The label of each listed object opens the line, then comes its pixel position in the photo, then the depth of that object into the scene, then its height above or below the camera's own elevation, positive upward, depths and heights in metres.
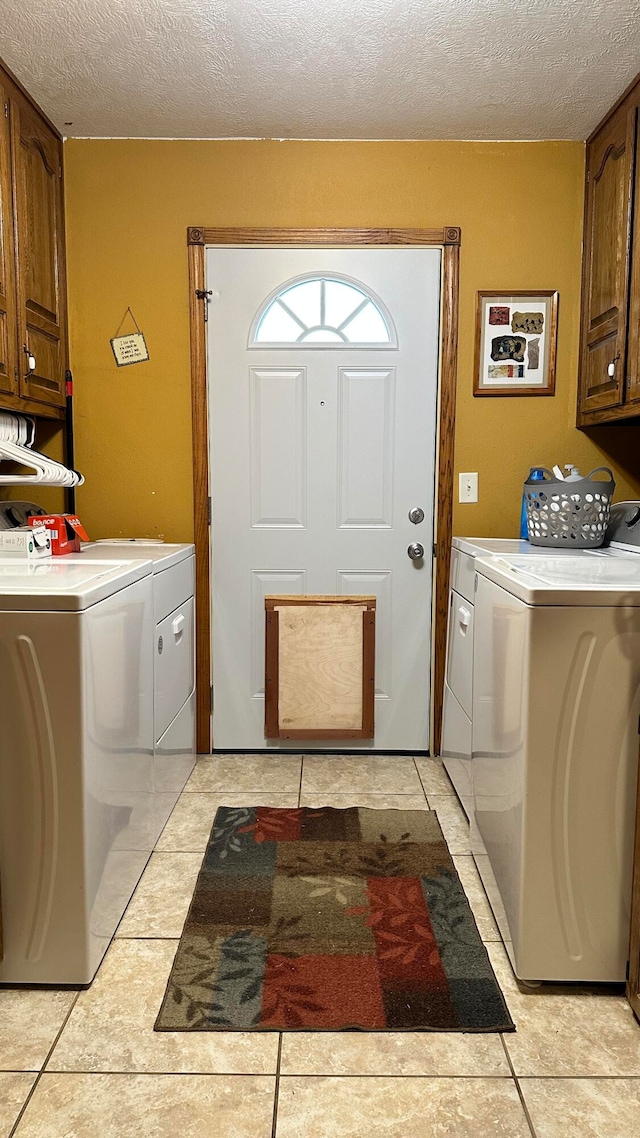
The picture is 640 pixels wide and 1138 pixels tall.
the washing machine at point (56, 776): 1.69 -0.62
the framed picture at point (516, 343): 3.10 +0.57
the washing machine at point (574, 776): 1.71 -0.61
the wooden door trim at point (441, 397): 3.06 +0.36
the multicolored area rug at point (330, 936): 1.70 -1.10
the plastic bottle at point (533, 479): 3.02 +0.05
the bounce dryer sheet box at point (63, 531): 2.52 -0.13
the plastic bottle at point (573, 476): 2.67 +0.05
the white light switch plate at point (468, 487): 3.18 +0.02
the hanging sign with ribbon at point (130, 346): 3.13 +0.56
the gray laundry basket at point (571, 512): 2.66 -0.07
